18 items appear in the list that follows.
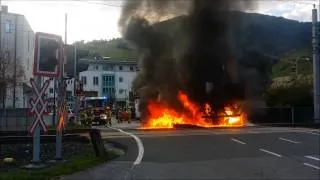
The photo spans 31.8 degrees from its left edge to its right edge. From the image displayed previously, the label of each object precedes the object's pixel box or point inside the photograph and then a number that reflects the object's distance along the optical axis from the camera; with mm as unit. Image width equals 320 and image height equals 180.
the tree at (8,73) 49469
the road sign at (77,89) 38906
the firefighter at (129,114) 58184
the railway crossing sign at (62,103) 15886
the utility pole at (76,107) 41425
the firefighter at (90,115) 50969
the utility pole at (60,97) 15394
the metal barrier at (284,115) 45594
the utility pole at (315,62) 41469
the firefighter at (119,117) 59469
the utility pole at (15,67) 52531
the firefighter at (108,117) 54456
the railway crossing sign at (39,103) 13547
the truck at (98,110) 54562
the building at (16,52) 54500
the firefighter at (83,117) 51103
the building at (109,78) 127562
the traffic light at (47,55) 13406
